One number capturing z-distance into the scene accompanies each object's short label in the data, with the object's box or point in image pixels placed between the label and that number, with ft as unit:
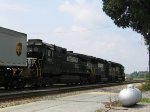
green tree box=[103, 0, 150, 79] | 106.63
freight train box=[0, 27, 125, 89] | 98.12
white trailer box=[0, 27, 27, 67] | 95.55
